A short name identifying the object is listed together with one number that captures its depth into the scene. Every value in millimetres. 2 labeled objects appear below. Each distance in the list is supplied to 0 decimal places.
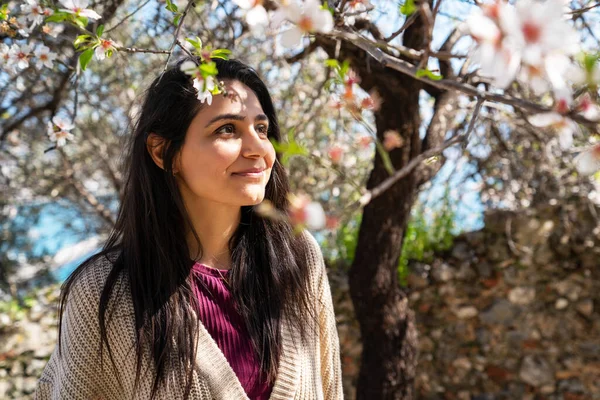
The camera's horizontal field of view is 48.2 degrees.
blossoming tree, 662
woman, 1525
